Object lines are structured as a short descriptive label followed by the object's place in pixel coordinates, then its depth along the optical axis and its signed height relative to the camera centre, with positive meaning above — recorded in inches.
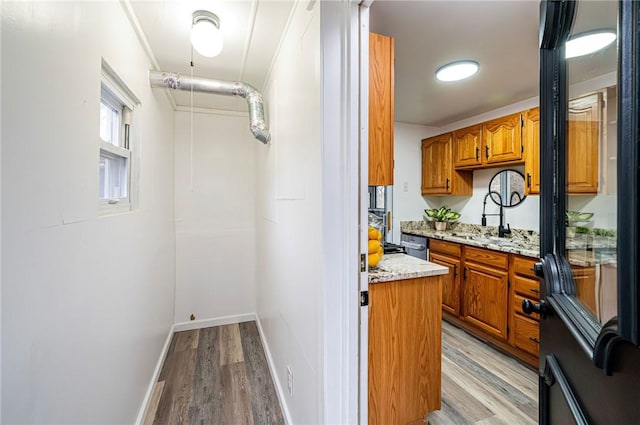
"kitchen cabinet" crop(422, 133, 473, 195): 134.1 +21.4
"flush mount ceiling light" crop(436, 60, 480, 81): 82.1 +45.1
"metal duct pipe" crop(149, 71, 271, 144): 79.3 +38.1
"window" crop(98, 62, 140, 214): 53.7 +15.0
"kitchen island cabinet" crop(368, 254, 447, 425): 55.2 -27.7
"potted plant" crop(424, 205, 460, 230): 140.2 -1.5
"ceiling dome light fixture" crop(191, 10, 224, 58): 58.4 +39.5
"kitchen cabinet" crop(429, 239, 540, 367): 86.2 -30.2
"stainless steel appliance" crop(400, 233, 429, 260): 129.1 -16.0
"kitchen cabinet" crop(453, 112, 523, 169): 105.8 +30.2
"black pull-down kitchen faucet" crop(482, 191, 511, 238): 119.1 -2.7
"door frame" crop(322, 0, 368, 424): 41.4 -2.4
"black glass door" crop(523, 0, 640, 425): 13.5 -1.5
